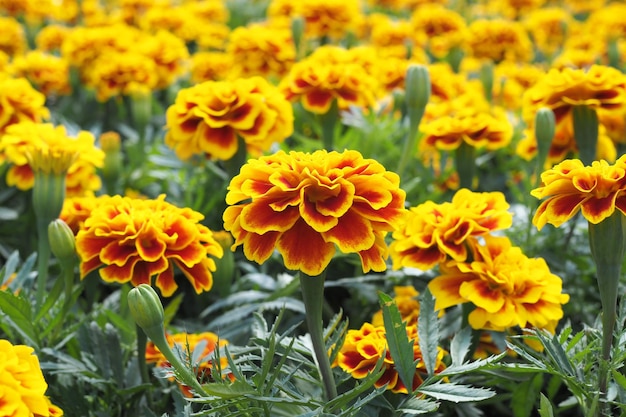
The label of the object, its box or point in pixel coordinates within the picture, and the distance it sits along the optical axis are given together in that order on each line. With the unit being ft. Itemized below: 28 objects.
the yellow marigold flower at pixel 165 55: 3.30
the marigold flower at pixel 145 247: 2.38
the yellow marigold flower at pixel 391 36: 3.83
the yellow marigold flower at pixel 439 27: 3.84
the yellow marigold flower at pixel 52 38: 4.05
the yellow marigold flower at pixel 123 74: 3.18
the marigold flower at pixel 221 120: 2.59
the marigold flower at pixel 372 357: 2.31
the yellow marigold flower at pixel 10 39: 4.01
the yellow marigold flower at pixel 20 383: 2.17
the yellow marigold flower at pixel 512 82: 3.40
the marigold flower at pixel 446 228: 2.40
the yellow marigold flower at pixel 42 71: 3.40
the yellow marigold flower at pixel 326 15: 3.41
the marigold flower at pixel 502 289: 2.37
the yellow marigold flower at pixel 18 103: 2.79
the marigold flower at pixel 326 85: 2.80
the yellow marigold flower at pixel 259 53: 3.19
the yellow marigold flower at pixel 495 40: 3.71
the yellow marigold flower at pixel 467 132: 2.72
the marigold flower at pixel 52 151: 2.57
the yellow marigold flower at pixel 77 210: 2.53
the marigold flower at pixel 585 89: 2.61
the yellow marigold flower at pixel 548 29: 4.67
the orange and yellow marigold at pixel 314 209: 2.20
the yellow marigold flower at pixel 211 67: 3.44
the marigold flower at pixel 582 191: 2.22
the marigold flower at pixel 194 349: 2.39
